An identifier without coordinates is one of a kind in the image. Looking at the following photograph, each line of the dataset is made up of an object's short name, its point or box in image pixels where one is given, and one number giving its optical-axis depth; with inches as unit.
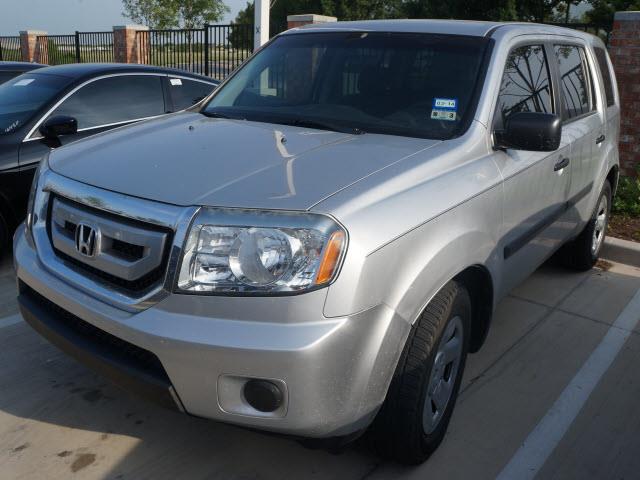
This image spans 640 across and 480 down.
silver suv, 85.6
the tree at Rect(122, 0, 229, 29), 1172.5
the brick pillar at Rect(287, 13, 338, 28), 434.1
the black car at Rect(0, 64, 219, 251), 192.4
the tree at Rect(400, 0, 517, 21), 1096.2
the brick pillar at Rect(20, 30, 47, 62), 832.3
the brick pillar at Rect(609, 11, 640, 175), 303.7
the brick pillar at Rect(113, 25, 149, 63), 673.6
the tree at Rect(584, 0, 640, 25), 1222.6
